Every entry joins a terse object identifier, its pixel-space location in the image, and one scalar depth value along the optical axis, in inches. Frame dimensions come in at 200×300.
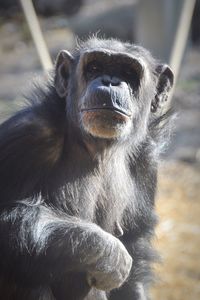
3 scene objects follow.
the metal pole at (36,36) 491.8
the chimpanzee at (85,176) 304.2
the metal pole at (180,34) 538.9
